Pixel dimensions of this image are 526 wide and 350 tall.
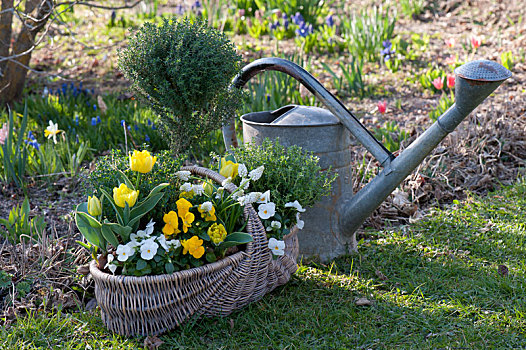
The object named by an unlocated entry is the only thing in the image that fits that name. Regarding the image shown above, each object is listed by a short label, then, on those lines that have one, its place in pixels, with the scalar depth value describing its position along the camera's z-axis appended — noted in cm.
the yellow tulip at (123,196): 254
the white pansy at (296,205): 269
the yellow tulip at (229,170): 271
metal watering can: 274
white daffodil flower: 315
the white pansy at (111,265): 255
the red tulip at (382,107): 344
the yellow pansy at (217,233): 259
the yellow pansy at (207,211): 261
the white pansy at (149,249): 254
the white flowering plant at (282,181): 269
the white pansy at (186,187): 267
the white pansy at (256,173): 267
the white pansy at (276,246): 264
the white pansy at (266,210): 265
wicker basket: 255
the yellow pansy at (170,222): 258
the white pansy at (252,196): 263
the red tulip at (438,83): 358
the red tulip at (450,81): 350
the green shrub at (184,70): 278
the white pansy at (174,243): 256
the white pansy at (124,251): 254
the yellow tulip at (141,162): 259
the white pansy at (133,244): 255
